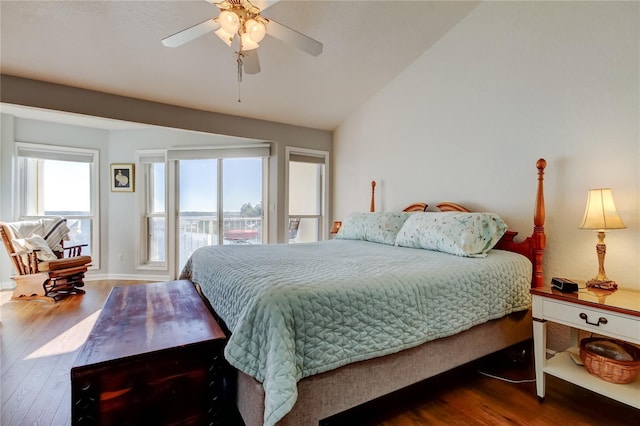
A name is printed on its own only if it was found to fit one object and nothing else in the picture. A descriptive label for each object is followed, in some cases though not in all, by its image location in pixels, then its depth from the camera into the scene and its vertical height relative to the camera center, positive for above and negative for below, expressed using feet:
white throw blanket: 12.34 -0.67
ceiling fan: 5.96 +3.81
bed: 3.88 -1.50
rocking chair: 11.48 -1.88
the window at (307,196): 14.61 +0.85
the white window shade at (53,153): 13.60 +2.82
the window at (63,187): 13.94 +1.27
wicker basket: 5.07 -2.63
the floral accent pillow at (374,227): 9.65 -0.46
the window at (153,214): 15.72 -0.04
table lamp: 5.67 -0.12
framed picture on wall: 15.40 +1.84
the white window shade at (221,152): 14.03 +2.90
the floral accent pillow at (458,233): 7.07 -0.49
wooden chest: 3.98 -2.22
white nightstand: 4.85 -1.88
